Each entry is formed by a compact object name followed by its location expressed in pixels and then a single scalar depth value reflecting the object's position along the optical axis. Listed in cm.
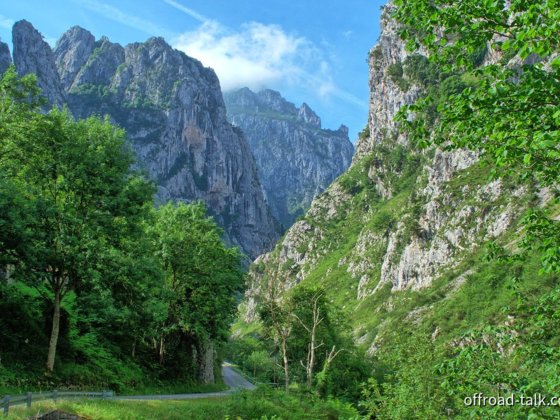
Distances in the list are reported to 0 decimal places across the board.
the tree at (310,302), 5324
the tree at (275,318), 4083
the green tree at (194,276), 3825
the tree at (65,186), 2314
